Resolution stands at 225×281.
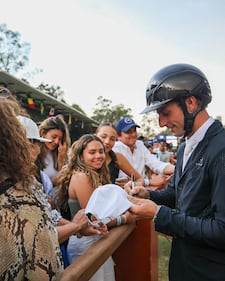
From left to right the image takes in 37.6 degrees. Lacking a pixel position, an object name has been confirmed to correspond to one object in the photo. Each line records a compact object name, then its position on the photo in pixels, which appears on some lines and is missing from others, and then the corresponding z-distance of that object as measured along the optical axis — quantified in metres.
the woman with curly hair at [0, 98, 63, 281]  1.18
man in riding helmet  1.74
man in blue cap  4.90
